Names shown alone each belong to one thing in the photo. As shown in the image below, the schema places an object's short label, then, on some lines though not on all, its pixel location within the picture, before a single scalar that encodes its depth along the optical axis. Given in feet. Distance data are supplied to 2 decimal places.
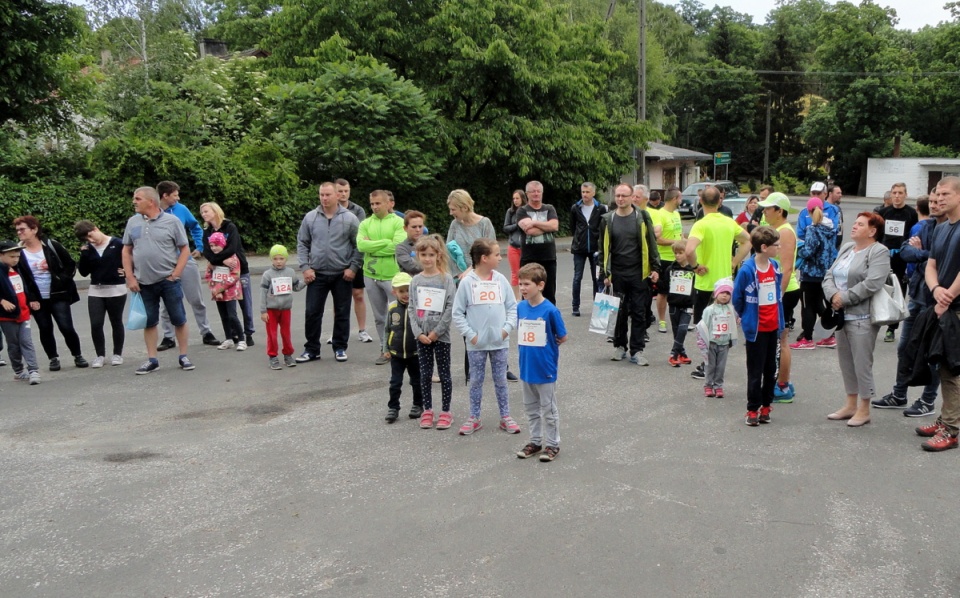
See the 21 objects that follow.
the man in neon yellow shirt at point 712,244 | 26.37
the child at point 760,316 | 21.94
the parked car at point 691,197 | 124.98
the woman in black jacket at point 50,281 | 29.25
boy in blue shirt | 19.35
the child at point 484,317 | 21.33
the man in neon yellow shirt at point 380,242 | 29.17
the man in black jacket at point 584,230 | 38.27
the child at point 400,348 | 22.45
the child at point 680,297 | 28.78
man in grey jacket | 30.30
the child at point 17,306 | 27.81
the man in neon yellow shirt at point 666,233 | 33.06
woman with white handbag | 21.44
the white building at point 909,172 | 183.32
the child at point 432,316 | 22.18
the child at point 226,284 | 31.55
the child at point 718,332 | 24.49
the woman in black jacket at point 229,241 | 31.71
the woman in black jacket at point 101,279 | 29.48
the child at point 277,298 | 28.84
